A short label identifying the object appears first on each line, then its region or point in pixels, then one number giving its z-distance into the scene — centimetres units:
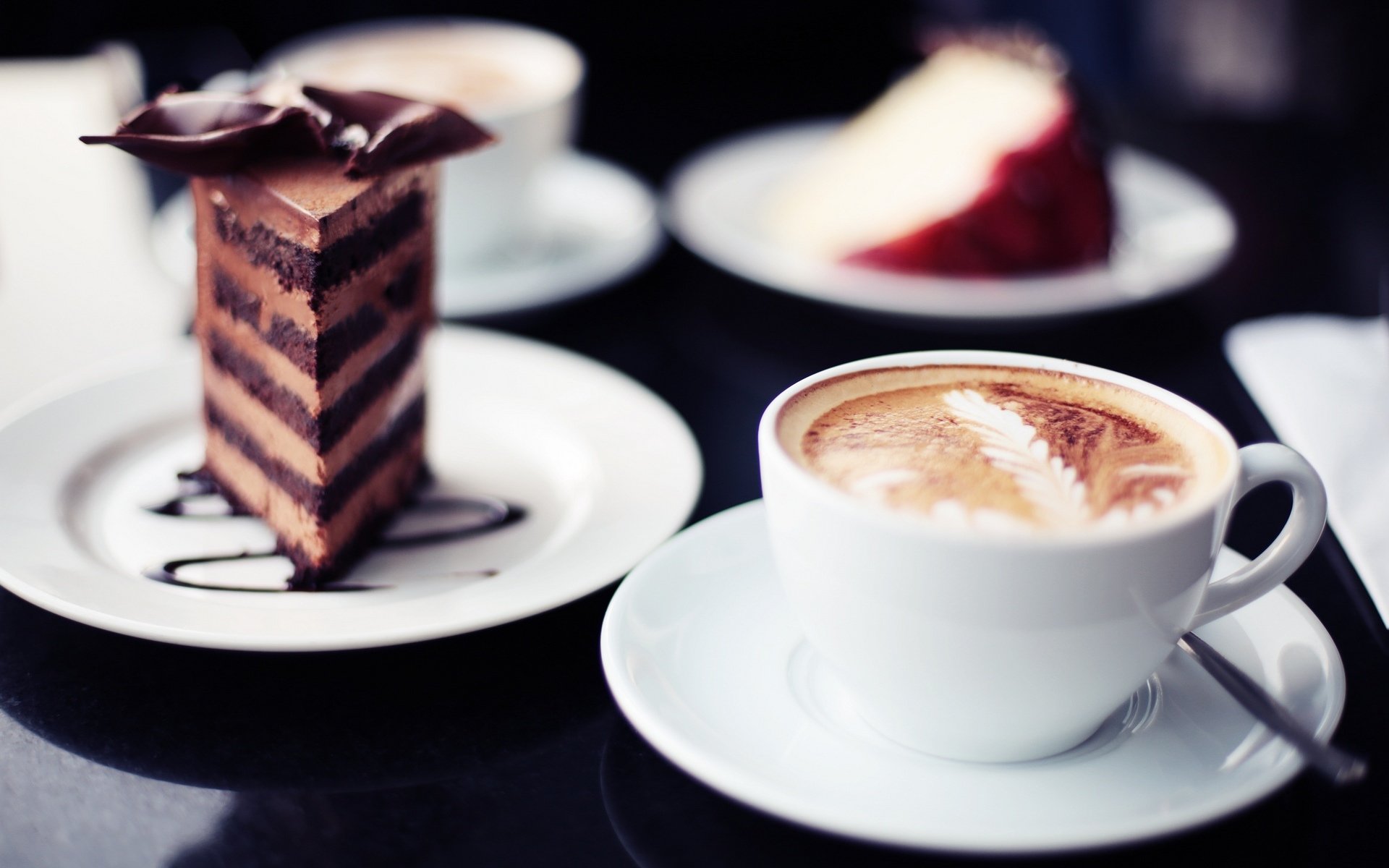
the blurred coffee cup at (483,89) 110
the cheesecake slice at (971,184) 108
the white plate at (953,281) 102
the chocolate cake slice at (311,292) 86
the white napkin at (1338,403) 85
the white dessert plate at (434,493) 81
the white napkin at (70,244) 101
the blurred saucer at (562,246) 106
